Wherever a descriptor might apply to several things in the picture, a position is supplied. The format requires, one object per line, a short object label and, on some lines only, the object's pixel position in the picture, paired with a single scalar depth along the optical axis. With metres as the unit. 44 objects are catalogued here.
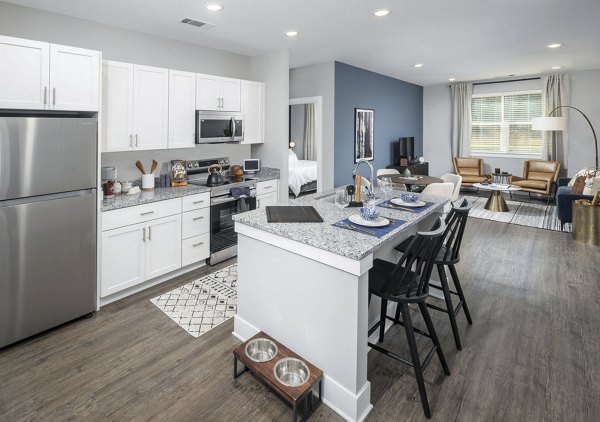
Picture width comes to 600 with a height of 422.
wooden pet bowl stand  1.80
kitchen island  1.84
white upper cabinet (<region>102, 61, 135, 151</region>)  3.19
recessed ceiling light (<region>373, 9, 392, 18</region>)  3.31
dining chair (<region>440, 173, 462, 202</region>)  6.30
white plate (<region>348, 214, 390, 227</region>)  2.20
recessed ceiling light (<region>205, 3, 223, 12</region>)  3.09
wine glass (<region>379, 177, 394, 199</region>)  3.36
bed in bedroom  7.40
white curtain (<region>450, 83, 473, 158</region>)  8.59
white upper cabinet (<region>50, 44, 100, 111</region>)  2.57
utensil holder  3.70
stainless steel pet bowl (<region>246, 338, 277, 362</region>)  2.18
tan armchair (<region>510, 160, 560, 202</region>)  7.14
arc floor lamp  7.02
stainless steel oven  3.95
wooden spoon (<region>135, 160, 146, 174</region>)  3.68
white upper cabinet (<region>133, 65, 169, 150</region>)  3.43
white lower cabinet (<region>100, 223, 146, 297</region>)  3.00
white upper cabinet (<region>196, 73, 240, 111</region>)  4.02
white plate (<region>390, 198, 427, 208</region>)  2.76
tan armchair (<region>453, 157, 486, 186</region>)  8.30
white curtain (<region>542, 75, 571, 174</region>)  7.39
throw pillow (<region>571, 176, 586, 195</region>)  5.60
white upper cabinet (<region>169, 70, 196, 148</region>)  3.75
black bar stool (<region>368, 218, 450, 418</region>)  1.89
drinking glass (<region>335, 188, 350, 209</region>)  2.77
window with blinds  8.01
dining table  5.88
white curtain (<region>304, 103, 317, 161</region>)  9.62
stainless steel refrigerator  2.34
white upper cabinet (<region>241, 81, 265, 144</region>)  4.60
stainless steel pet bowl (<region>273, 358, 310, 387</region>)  1.99
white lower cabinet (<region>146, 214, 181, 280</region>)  3.34
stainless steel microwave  4.01
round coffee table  6.79
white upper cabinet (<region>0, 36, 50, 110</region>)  2.35
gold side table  4.78
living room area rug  5.88
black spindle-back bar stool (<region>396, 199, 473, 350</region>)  2.42
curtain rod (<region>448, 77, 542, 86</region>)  7.84
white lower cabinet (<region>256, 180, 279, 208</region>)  4.50
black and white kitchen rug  2.82
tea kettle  4.05
